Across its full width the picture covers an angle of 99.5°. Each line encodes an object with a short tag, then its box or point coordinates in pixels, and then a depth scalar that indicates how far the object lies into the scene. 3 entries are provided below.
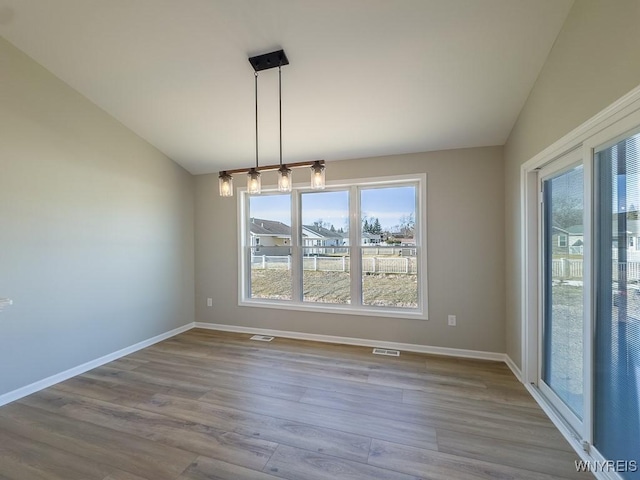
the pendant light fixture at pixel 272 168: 2.08
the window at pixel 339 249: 3.54
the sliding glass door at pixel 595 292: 1.40
